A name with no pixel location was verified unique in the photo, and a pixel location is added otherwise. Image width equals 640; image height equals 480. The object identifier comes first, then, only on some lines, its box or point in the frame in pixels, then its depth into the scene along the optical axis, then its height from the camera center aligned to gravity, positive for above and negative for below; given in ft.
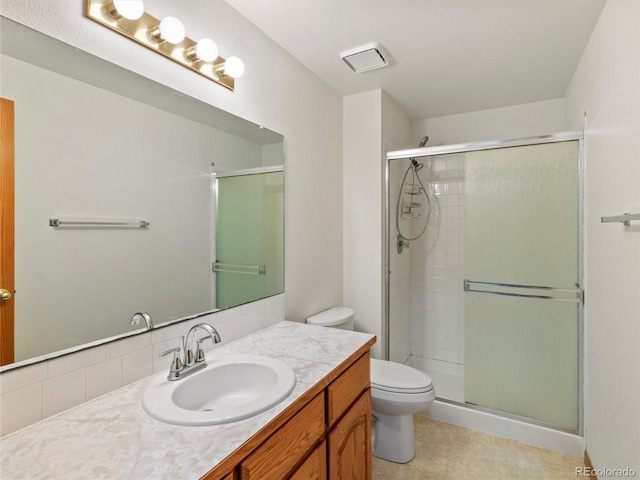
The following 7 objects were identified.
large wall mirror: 2.96 +0.46
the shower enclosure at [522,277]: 6.63 -0.76
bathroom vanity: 2.37 -1.58
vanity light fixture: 3.50 +2.41
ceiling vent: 6.35 +3.62
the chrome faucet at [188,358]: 3.70 -1.37
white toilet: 6.03 -2.94
